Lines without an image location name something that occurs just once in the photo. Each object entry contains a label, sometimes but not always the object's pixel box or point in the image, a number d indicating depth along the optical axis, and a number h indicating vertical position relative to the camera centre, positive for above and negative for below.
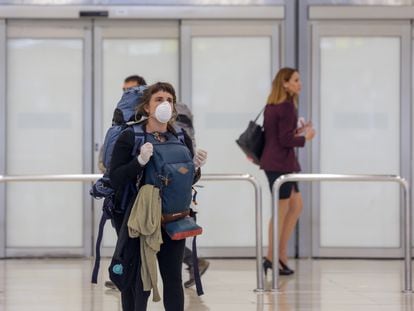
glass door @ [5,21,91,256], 21.08 +0.30
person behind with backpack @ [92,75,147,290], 11.07 +0.27
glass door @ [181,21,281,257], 21.02 +0.60
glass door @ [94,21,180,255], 21.08 +1.07
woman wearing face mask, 10.56 -0.06
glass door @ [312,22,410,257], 21.06 +0.31
